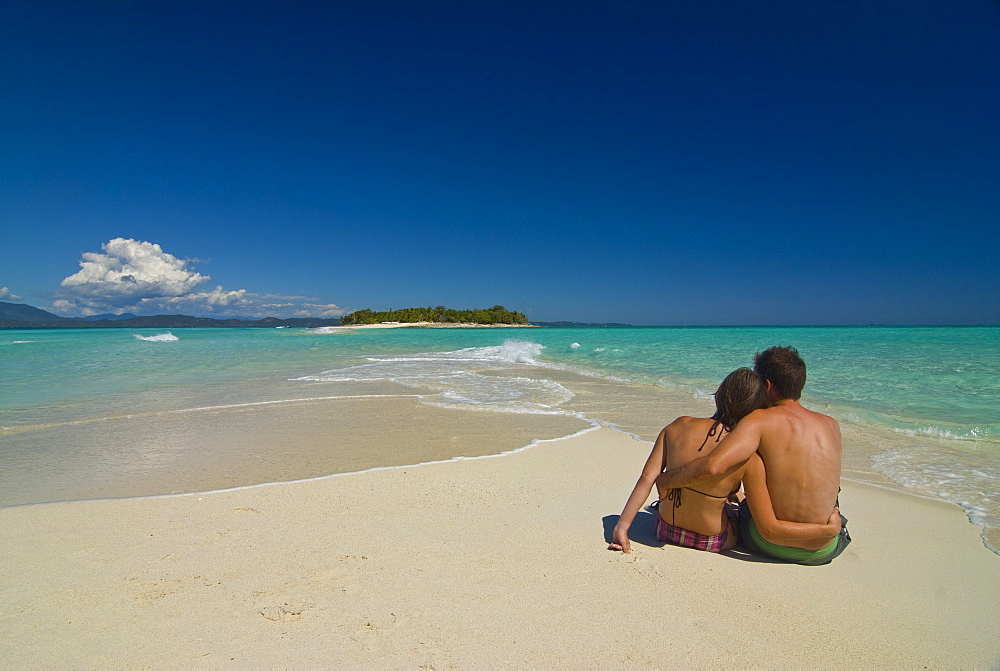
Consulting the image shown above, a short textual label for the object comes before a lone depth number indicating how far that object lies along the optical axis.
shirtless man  3.05
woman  3.15
